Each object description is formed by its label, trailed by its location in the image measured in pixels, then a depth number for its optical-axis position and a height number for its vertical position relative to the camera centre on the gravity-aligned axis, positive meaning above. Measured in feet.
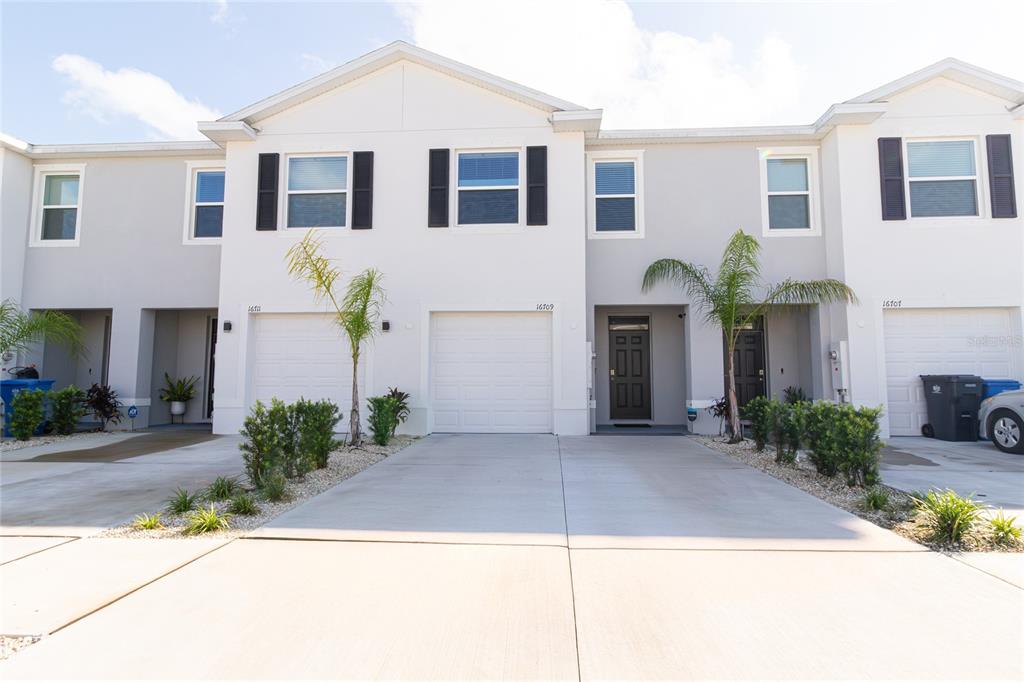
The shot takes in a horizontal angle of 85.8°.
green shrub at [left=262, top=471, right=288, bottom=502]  17.83 -3.68
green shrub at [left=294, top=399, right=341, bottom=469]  21.54 -2.20
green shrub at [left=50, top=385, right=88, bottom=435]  34.12 -2.34
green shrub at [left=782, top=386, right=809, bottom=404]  36.76 -1.16
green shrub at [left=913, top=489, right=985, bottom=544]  13.71 -3.53
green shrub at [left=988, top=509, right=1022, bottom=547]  13.58 -3.81
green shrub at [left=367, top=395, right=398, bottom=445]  29.84 -2.39
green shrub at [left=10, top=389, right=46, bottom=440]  31.86 -2.38
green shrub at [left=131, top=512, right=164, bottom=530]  14.88 -4.07
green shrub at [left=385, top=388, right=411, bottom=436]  32.46 -1.73
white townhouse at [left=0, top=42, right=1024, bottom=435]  34.09 +9.16
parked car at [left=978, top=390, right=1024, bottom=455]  27.86 -2.19
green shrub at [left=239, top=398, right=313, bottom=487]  19.31 -2.52
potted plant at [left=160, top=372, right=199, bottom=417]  40.60 -1.49
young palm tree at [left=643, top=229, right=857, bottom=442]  30.73 +5.41
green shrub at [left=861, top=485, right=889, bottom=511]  16.80 -3.75
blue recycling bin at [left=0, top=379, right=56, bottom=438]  34.47 -0.94
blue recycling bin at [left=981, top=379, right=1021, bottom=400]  31.63 -0.45
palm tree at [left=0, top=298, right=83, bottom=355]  32.53 +2.77
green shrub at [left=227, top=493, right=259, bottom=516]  16.22 -3.93
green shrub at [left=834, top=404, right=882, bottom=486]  19.16 -2.43
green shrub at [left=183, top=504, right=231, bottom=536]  14.60 -3.99
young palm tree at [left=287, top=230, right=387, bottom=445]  28.76 +3.83
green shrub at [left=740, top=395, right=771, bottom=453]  26.50 -2.01
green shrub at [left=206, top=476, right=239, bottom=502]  17.76 -3.78
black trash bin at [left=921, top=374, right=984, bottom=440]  31.78 -1.52
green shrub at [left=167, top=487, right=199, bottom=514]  16.33 -3.92
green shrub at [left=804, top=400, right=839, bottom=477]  20.17 -2.22
